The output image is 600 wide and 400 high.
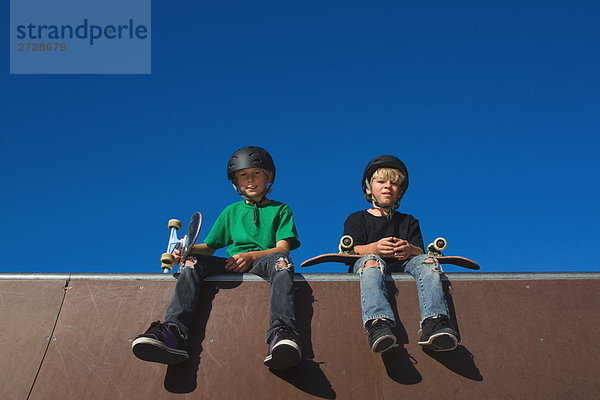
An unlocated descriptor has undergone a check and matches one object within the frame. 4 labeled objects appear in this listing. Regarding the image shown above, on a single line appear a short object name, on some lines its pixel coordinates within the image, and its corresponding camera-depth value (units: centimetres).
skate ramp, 346
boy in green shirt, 330
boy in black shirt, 340
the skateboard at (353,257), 424
